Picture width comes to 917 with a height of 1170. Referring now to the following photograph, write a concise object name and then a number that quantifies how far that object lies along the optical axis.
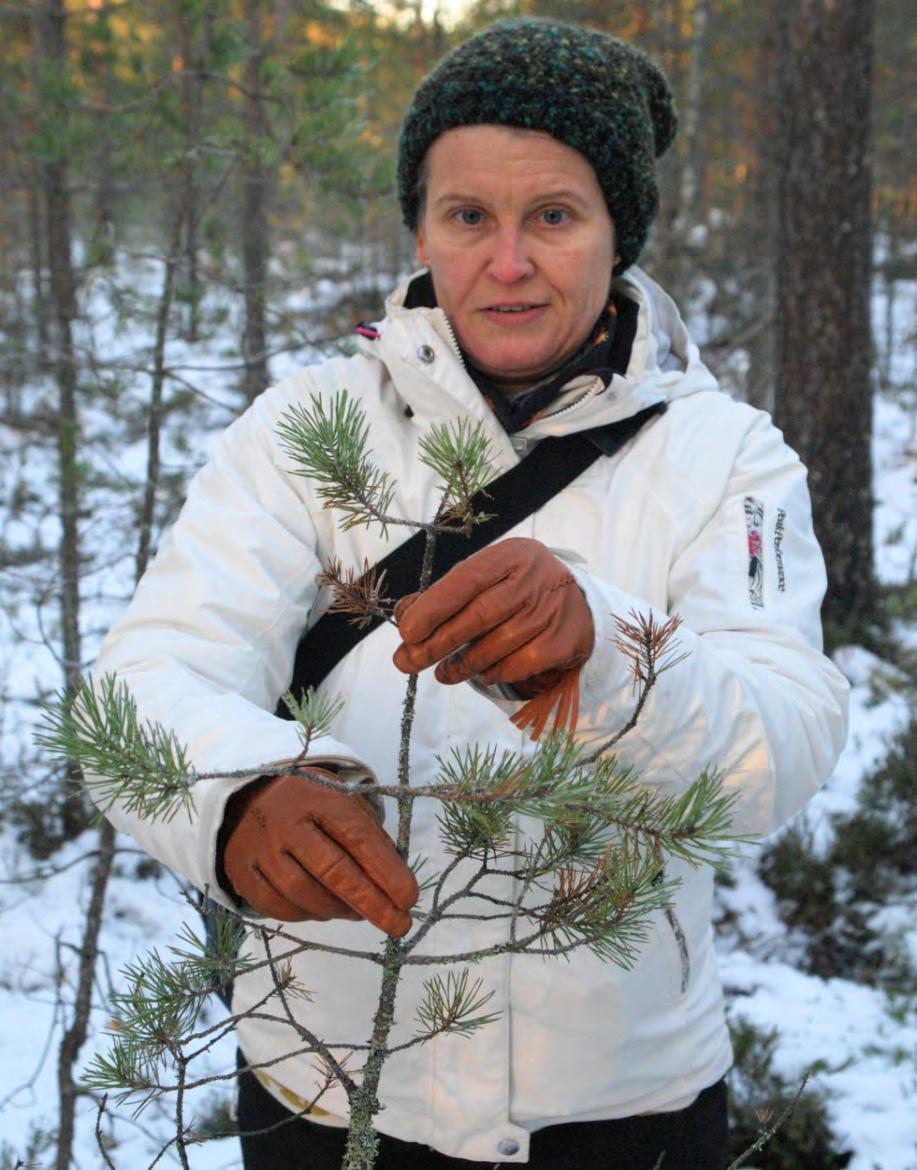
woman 1.59
